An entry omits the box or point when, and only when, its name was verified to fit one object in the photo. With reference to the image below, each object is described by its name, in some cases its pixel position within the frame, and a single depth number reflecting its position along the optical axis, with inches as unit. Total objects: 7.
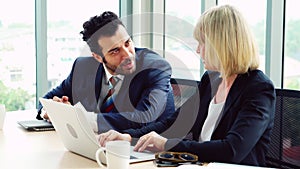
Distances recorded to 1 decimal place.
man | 109.2
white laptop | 85.6
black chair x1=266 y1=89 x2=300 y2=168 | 95.5
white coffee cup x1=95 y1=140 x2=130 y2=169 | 79.7
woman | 89.8
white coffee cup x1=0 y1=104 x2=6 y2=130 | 111.1
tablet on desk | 110.4
